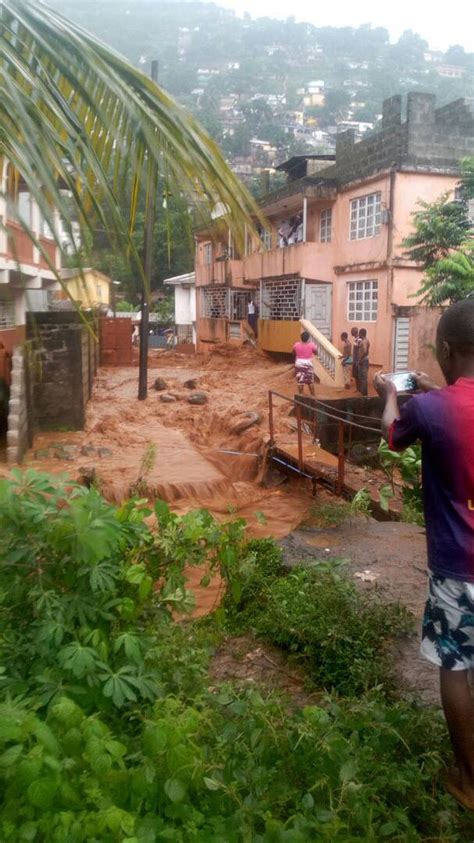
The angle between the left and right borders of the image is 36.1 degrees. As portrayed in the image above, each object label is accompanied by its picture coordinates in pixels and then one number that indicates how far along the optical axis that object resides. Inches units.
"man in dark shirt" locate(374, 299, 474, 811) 81.9
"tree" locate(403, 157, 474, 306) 517.3
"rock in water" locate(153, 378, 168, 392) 739.7
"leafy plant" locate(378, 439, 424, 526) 191.8
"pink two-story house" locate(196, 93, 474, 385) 650.2
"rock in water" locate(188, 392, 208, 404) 660.7
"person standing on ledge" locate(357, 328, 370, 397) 611.8
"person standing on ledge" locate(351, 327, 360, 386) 613.9
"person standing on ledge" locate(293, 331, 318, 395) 624.4
